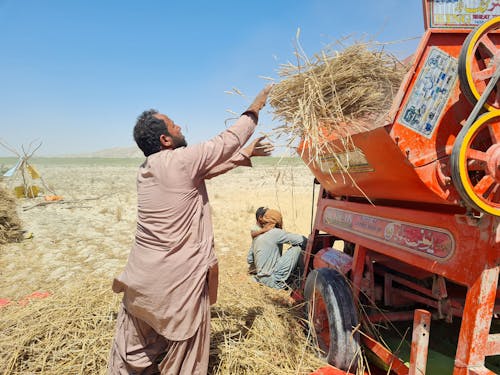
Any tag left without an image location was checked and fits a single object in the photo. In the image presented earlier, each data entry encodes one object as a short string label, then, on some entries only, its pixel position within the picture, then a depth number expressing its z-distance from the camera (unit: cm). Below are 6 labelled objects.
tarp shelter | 1391
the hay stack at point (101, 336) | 282
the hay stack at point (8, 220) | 757
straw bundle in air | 255
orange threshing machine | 183
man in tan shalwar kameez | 225
